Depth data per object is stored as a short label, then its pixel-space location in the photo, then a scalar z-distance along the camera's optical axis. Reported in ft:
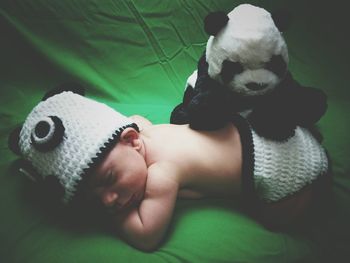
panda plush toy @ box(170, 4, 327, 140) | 2.59
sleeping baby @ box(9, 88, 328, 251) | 2.53
